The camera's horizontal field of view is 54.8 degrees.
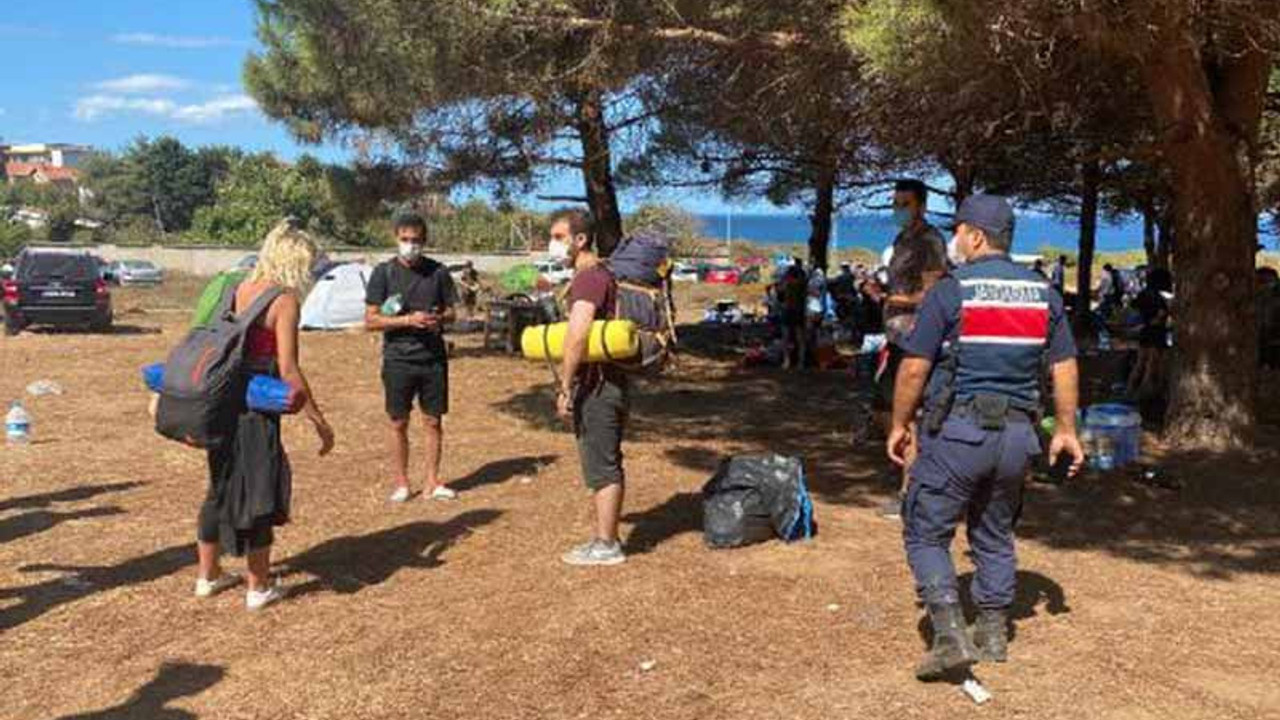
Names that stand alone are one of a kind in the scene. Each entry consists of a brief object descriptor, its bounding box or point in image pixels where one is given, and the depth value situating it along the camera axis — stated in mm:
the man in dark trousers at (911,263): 6008
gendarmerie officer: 4203
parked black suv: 20656
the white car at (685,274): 45162
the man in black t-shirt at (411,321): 7027
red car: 45562
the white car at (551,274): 21778
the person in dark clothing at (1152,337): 11836
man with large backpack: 5398
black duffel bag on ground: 6152
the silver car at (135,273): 38125
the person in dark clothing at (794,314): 15891
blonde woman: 4980
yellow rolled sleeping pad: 5367
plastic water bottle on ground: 9734
